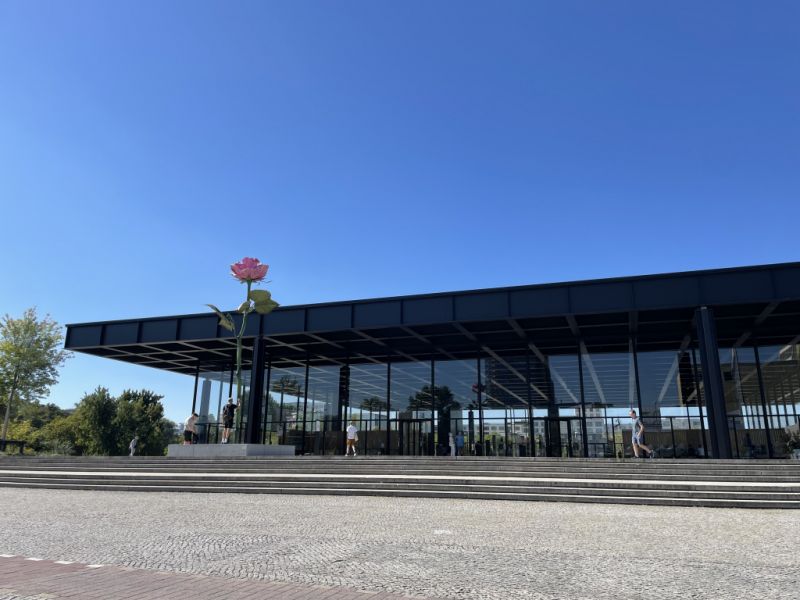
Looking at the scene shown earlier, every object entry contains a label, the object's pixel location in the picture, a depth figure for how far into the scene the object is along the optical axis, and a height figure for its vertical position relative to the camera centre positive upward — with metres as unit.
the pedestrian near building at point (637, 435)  17.81 -0.06
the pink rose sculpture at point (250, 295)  20.45 +5.02
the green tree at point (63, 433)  41.07 -0.31
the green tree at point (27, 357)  36.25 +4.70
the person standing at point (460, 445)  25.52 -0.60
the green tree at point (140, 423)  40.43 +0.45
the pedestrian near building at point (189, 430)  20.61 -0.01
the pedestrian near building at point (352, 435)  21.02 -0.15
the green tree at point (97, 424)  39.91 +0.35
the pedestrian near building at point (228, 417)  19.67 +0.45
